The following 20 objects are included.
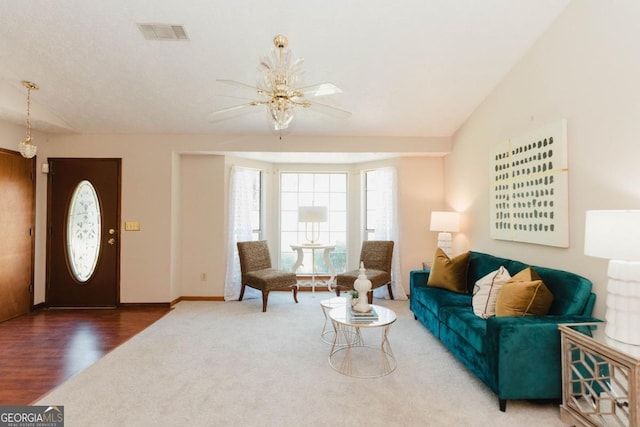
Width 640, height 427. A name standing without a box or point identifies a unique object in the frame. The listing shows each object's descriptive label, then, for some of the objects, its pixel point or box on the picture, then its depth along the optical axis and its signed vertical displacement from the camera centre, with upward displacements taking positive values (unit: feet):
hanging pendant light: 11.19 +2.45
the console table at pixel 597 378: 5.00 -2.97
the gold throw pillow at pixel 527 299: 7.39 -2.00
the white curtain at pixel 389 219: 15.94 -0.22
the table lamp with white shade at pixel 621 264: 5.42 -0.87
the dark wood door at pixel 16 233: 12.62 -0.84
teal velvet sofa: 6.59 -2.84
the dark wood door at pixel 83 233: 14.46 -0.92
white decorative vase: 9.19 -2.32
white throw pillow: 8.56 -2.19
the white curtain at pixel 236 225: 15.79 -0.57
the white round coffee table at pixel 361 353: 8.29 -4.18
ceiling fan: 7.03 +2.88
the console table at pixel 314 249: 16.02 -2.04
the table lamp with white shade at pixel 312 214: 15.96 +0.02
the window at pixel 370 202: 17.58 +0.72
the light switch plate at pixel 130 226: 14.65 -0.58
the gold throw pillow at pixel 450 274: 11.45 -2.17
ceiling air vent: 8.84 +5.25
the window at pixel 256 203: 17.34 +0.62
